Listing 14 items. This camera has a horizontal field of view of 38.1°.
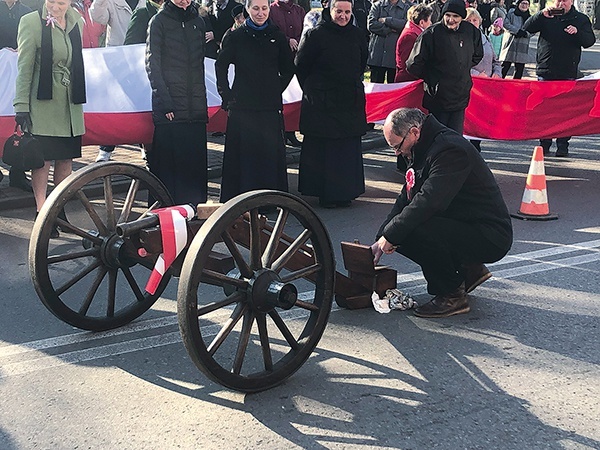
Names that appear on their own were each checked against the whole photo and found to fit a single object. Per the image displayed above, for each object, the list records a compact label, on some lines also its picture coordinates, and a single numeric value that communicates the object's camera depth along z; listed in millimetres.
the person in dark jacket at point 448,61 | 8055
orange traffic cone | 7379
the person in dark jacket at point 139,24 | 8602
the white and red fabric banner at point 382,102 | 7746
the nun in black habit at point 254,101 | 7176
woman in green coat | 6309
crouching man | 4863
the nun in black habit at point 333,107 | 7496
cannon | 3793
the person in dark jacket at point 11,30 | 8117
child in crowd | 16172
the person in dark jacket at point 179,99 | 6859
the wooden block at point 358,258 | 5008
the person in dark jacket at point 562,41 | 9859
